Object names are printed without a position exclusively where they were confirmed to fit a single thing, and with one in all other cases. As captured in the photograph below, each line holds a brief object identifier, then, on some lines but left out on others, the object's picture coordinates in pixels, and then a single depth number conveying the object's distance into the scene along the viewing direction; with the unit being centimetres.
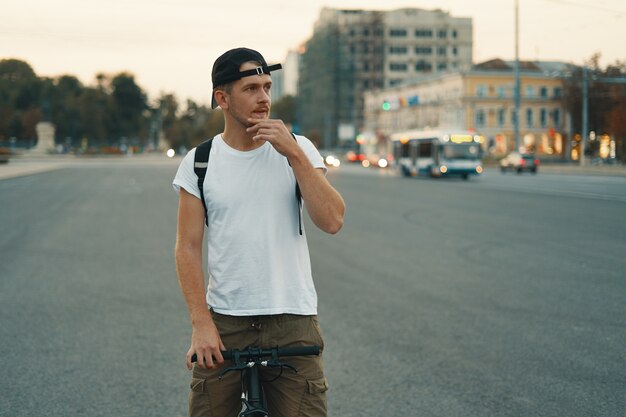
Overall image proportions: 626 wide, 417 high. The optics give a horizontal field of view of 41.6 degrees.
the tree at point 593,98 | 7494
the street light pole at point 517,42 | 5773
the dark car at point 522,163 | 5216
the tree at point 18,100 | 3784
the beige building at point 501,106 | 9844
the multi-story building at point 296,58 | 18402
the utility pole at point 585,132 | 5942
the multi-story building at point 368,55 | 13525
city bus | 4300
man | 287
